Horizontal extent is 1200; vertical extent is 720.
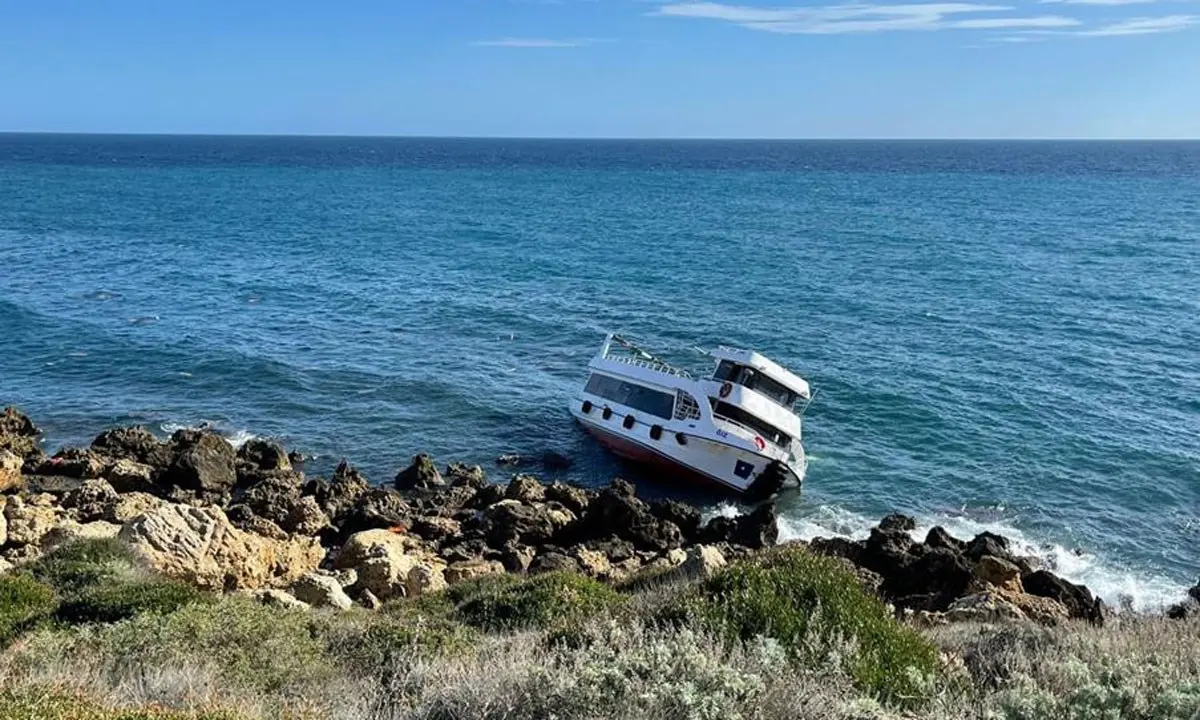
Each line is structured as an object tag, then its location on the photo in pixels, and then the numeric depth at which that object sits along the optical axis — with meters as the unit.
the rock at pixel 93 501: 23.25
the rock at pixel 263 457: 28.51
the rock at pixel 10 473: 26.44
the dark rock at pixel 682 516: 25.38
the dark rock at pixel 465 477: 28.02
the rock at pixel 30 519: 19.95
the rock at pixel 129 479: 26.58
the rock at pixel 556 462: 30.11
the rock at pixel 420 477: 27.98
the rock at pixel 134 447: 28.36
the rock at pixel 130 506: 22.44
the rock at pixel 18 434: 28.95
